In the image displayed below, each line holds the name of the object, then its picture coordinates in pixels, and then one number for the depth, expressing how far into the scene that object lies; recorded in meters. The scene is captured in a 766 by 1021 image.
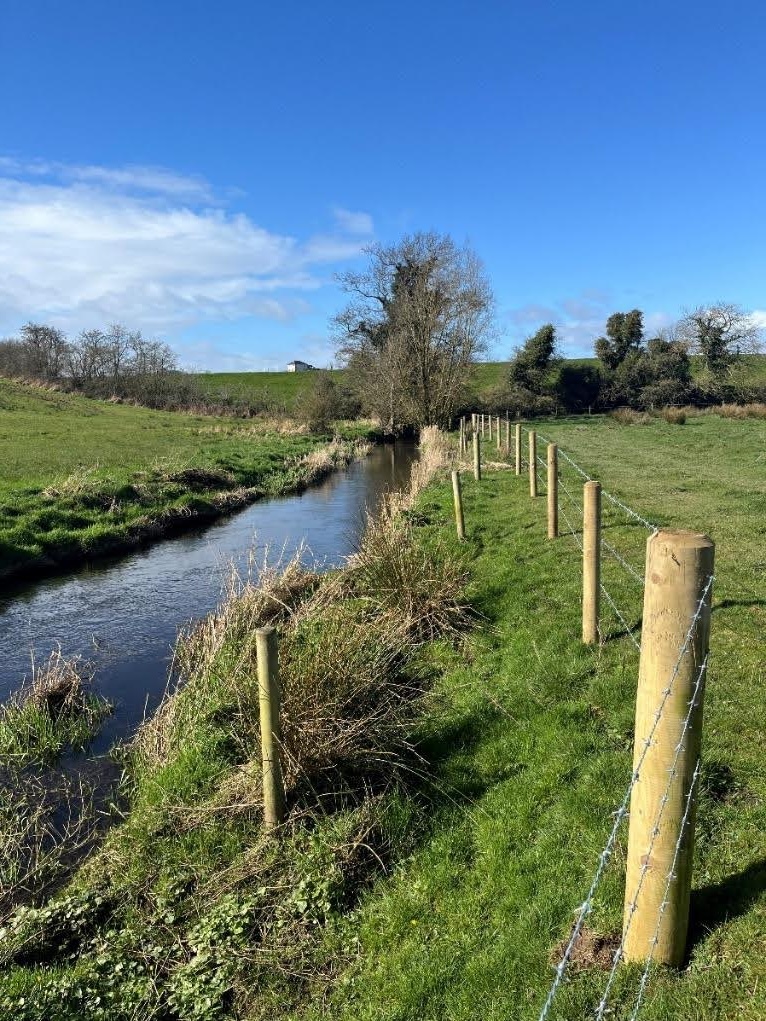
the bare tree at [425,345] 47.00
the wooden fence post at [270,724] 5.59
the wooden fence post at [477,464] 20.31
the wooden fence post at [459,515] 12.91
